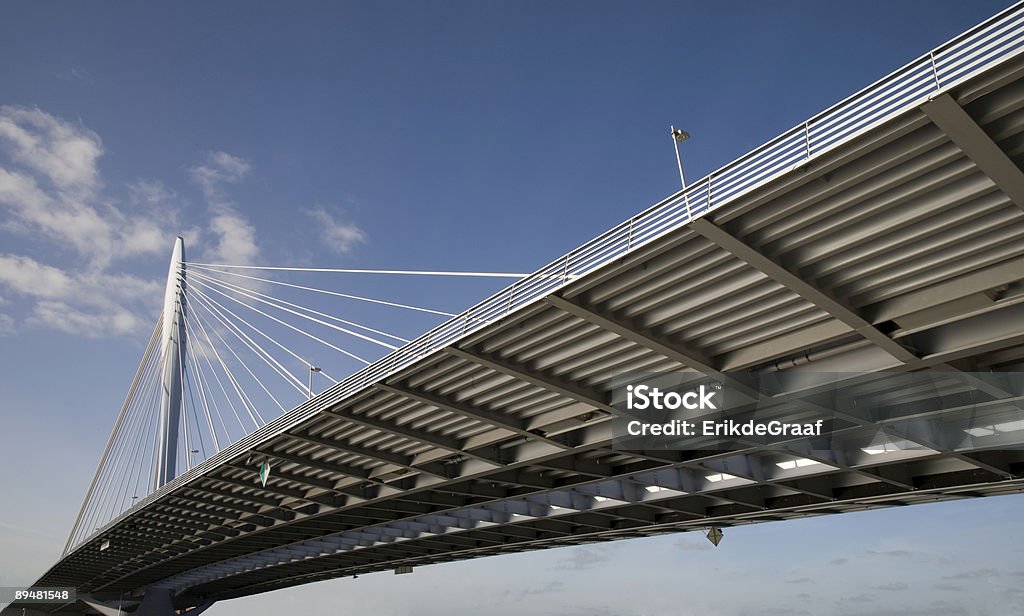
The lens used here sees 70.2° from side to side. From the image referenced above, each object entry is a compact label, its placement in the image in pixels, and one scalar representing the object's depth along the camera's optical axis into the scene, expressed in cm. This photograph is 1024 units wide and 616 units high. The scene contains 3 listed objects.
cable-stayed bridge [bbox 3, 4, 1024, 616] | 988
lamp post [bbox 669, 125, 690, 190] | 1316
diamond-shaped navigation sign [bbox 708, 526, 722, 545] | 3559
